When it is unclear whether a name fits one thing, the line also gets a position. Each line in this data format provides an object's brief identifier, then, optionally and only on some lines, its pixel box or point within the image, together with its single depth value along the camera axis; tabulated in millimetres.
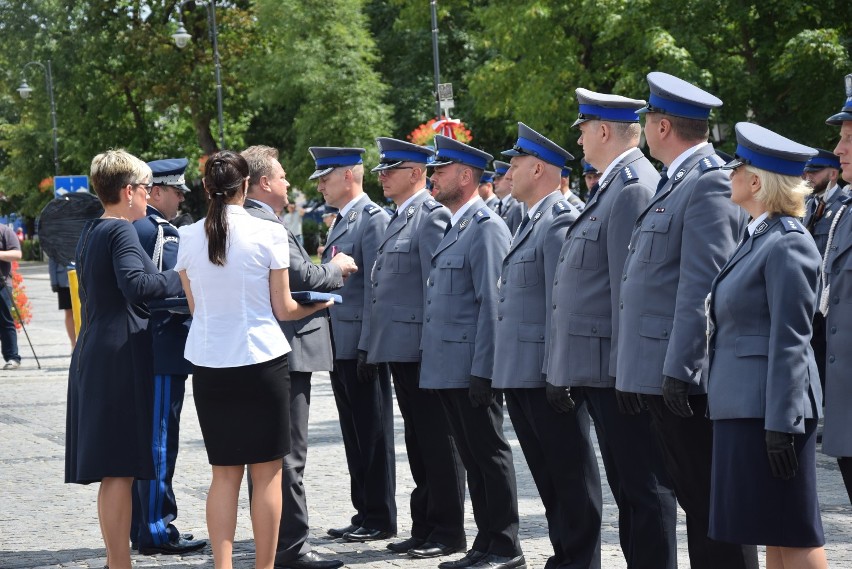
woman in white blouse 5684
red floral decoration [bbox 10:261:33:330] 19233
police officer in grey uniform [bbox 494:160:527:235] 14094
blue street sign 29344
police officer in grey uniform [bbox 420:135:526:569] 6602
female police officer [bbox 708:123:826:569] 4590
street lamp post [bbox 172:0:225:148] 33969
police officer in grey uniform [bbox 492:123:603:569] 6016
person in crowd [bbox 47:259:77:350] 17516
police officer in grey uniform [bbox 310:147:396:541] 7480
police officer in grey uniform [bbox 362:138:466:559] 7094
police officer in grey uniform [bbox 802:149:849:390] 10289
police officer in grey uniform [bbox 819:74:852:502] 5168
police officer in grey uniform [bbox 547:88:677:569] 5562
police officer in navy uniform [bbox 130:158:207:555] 7156
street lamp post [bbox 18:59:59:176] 51750
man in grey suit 6742
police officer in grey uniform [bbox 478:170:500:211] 15886
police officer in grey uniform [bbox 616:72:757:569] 5109
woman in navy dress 6293
